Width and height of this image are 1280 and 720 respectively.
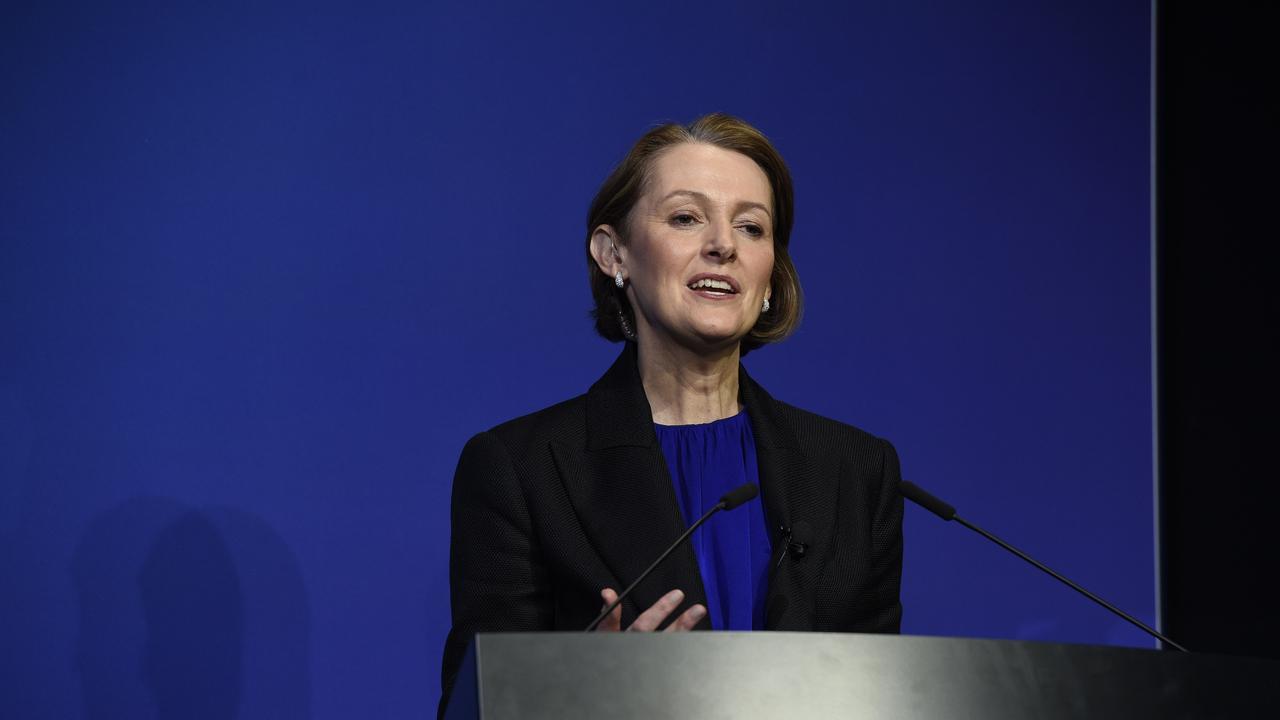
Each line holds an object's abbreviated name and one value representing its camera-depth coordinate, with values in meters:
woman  4.68
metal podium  4.25
